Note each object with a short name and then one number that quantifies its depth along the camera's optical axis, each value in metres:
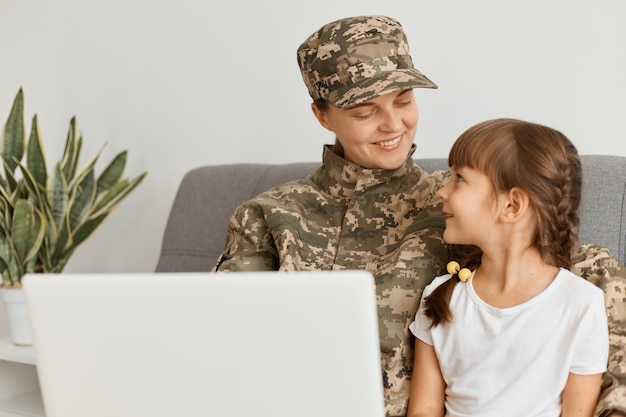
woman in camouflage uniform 2.43
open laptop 1.78
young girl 2.20
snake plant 3.40
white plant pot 3.30
